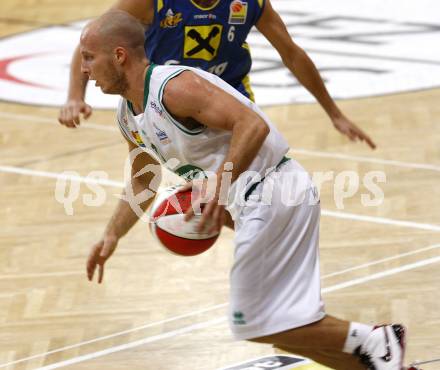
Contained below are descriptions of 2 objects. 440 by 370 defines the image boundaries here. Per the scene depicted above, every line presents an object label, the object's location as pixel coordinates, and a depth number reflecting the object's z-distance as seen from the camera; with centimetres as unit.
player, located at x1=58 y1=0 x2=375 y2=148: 1095
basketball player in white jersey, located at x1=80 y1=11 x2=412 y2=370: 849
